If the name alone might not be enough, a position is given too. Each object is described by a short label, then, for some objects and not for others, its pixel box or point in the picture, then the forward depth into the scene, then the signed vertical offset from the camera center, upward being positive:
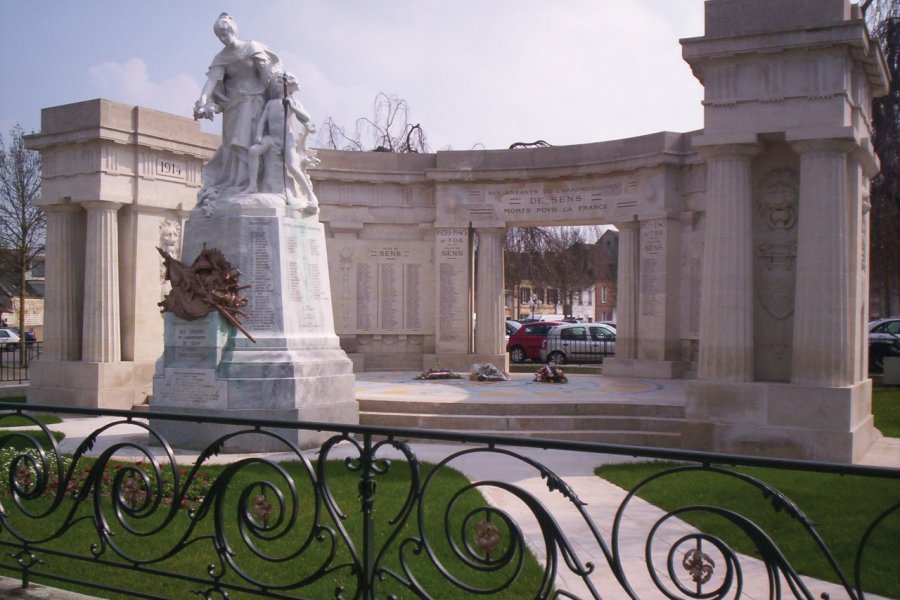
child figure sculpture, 12.37 +2.54
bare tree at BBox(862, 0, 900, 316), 20.88 +4.42
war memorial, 10.71 +1.02
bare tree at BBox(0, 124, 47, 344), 26.03 +3.51
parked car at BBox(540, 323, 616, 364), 28.17 -0.91
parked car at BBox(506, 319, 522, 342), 36.10 -0.55
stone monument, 11.57 +0.50
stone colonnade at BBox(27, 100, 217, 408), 16.67 +1.37
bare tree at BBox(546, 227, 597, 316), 46.12 +2.99
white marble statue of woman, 12.42 +3.14
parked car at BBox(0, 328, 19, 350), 37.62 -1.05
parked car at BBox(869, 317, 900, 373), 22.69 -0.80
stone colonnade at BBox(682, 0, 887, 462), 10.62 +1.13
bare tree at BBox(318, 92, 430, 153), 35.03 +7.23
